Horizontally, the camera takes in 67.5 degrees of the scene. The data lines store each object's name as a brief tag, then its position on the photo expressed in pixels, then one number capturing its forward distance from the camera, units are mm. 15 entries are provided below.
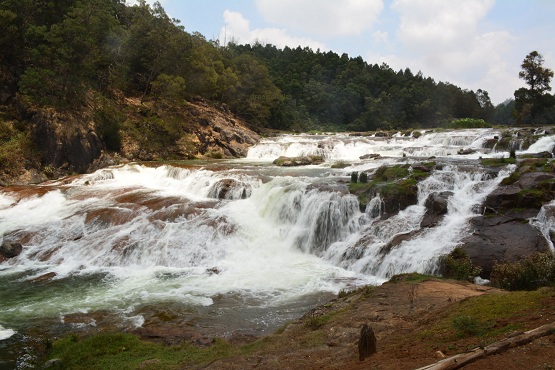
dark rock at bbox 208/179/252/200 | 17339
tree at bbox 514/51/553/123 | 35531
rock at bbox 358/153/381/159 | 24606
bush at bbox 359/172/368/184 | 15900
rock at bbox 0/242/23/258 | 13711
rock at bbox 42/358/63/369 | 6469
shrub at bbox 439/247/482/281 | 9531
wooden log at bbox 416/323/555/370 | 3736
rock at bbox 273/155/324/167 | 24506
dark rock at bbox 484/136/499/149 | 23828
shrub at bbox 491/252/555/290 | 7605
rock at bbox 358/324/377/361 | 4941
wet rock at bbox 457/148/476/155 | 22578
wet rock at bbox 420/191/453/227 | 12789
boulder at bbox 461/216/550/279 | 10367
